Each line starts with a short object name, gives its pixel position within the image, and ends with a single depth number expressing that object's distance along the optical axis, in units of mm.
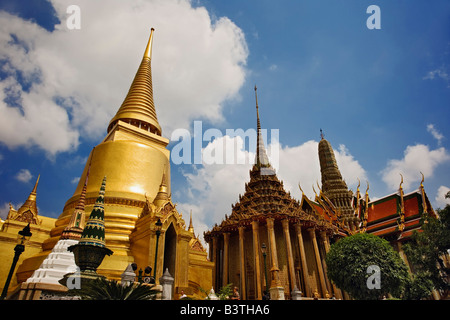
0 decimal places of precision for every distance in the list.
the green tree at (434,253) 17078
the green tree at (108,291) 5555
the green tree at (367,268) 15820
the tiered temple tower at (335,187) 31344
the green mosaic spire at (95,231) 7051
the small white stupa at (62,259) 8875
